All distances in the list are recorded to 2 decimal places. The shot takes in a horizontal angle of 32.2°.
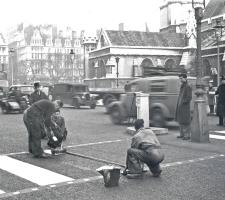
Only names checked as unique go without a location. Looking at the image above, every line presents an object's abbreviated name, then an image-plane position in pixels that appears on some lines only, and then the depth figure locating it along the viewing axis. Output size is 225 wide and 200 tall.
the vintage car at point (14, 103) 24.05
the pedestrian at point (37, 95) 12.29
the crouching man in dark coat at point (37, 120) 9.34
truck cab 14.97
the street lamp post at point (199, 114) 11.27
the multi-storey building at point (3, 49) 117.06
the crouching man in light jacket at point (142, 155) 7.11
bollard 13.70
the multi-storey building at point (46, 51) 91.56
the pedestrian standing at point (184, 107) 11.87
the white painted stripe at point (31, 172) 7.08
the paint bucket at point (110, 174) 6.50
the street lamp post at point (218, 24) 26.12
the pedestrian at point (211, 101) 20.34
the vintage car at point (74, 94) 28.36
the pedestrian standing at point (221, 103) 15.22
